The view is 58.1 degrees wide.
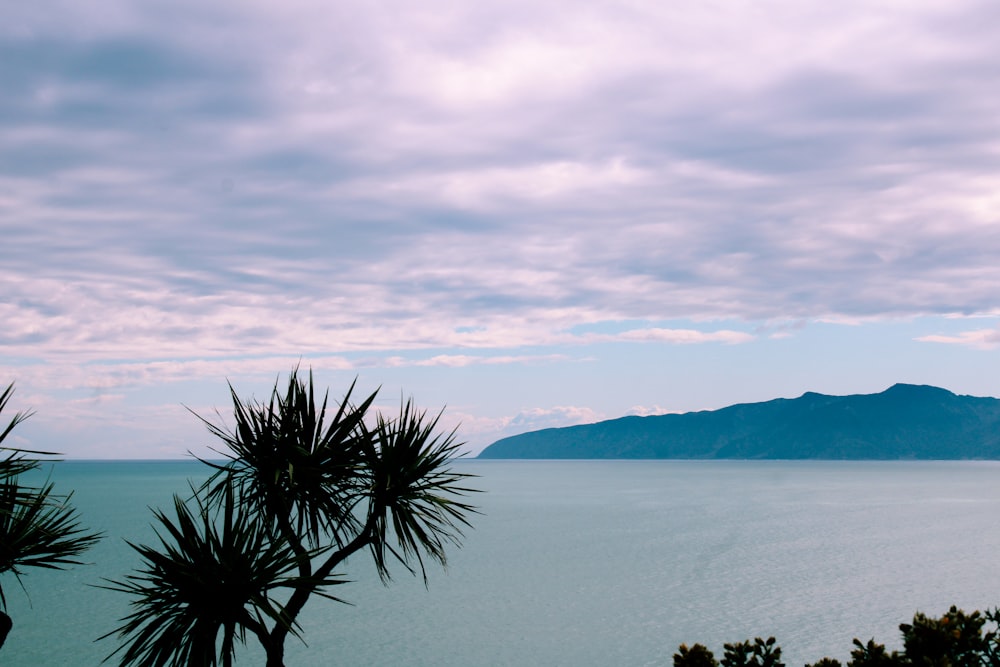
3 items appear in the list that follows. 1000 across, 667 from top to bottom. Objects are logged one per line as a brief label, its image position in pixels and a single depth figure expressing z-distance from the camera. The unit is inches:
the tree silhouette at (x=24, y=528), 489.4
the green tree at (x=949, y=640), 384.8
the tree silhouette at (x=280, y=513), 436.8
